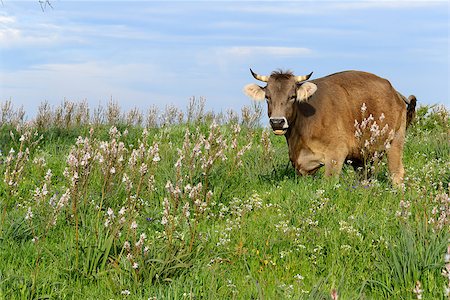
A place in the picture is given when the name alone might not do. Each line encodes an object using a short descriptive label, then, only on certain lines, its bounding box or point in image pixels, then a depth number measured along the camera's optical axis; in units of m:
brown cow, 9.76
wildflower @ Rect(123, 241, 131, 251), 5.16
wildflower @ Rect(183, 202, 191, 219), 5.35
